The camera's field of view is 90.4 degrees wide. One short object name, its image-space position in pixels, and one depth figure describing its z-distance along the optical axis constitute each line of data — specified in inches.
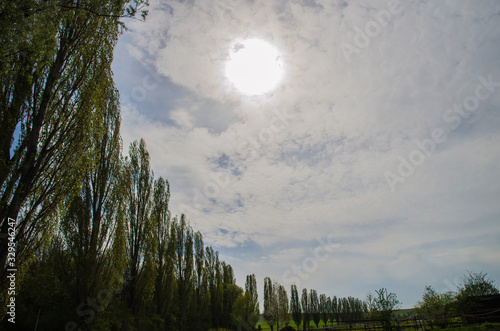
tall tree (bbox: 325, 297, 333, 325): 2770.7
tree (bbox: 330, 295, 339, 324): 2716.5
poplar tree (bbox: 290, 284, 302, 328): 2118.6
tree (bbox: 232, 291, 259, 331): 1433.3
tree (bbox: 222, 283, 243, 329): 1449.3
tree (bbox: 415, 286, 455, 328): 965.8
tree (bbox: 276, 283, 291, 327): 1820.9
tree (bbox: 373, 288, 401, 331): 758.5
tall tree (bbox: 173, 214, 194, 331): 1000.9
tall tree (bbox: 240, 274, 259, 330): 1498.5
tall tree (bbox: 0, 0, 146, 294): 177.2
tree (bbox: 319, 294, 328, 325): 2556.6
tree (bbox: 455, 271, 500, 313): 861.2
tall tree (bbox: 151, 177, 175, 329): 797.2
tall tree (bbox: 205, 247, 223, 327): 1395.9
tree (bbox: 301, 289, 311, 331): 2112.2
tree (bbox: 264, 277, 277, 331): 1711.4
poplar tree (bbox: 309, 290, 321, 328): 2242.4
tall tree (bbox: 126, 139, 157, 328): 580.7
